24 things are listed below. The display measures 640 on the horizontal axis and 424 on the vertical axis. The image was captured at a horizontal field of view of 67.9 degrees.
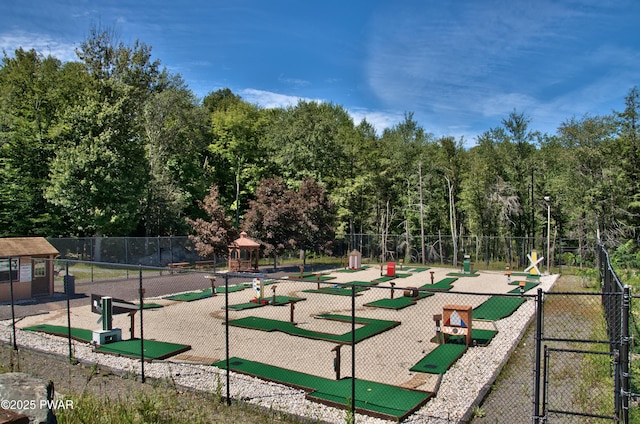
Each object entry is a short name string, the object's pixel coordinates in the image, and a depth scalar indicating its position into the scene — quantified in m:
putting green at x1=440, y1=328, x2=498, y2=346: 12.06
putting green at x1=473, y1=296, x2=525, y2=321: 15.69
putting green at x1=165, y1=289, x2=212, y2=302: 19.08
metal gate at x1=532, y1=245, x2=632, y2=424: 5.88
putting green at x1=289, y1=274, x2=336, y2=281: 25.85
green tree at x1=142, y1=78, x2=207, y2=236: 35.78
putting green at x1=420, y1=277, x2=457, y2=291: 23.49
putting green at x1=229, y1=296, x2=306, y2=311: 17.11
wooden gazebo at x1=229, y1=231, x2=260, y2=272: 28.25
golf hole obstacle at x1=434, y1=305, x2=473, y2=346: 11.65
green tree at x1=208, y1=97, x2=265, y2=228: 43.19
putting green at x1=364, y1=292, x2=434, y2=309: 17.53
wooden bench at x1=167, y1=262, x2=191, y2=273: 28.53
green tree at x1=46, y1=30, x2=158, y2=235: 28.80
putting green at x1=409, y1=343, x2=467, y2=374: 9.86
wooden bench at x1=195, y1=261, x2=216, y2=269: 29.50
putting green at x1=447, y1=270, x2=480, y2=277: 28.91
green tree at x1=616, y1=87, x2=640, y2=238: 33.00
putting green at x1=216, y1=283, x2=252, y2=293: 21.56
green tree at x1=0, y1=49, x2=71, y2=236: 29.08
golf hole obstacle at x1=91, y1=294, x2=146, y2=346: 11.26
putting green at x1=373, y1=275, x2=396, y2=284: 25.17
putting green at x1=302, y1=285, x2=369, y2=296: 20.91
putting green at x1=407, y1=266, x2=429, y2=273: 31.77
